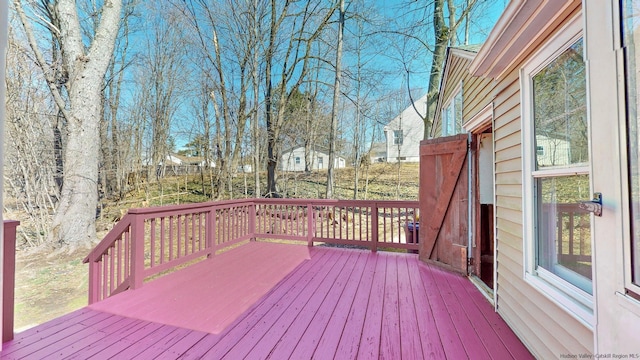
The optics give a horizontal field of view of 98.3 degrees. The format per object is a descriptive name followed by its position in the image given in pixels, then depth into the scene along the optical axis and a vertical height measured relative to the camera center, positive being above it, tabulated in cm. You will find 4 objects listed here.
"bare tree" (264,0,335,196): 870 +427
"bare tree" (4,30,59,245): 504 +77
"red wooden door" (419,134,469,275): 341 -23
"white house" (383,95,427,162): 1440 +285
